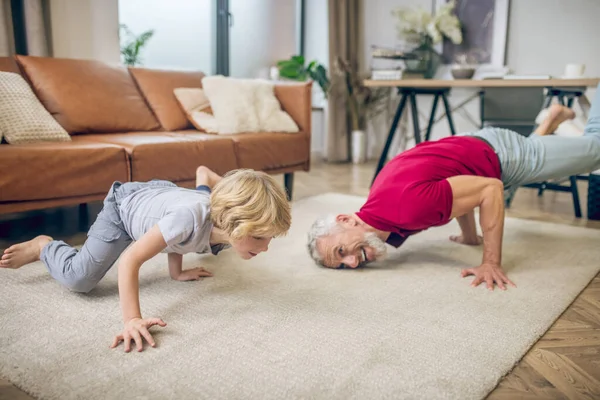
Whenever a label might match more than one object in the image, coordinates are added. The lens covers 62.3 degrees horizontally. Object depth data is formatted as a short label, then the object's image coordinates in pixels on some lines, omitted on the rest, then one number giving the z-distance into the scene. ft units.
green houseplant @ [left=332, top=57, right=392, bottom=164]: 16.39
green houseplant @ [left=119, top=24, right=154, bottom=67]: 12.42
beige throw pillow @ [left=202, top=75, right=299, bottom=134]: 9.92
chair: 11.43
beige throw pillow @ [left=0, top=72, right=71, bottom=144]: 7.21
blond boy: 4.32
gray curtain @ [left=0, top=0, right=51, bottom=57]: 9.39
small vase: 13.88
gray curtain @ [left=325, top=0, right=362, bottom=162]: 16.22
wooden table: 10.28
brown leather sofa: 6.60
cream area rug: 3.63
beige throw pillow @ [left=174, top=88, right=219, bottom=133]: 9.94
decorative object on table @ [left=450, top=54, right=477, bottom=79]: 12.59
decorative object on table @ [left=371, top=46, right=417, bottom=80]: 13.42
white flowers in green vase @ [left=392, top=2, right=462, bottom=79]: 14.35
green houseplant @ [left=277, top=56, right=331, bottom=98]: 15.70
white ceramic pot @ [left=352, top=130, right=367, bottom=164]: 16.48
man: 5.75
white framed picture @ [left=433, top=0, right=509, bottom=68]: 14.49
